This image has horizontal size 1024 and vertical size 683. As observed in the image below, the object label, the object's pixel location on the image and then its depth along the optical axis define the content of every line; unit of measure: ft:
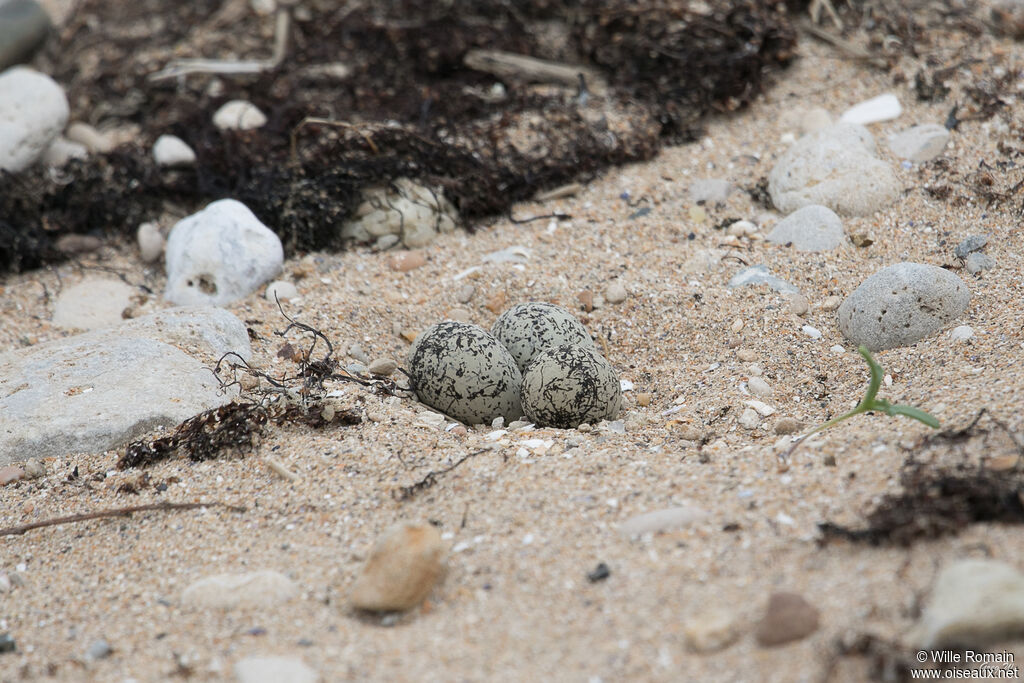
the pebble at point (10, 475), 21.11
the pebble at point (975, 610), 12.41
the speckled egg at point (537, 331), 24.02
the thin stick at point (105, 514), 19.08
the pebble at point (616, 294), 26.96
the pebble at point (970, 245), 25.41
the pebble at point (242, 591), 16.19
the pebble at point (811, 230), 27.43
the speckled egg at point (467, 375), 22.97
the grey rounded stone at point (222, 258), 28.78
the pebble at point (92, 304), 29.81
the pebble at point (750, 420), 21.27
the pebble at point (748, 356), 24.09
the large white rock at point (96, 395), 21.76
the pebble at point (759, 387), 22.75
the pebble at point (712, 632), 13.58
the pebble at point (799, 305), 25.23
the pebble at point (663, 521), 16.37
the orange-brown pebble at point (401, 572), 15.24
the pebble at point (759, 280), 26.14
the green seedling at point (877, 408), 17.12
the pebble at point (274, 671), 14.01
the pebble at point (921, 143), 29.99
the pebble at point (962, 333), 22.04
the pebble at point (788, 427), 20.48
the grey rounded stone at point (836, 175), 28.50
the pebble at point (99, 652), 15.43
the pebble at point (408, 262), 29.71
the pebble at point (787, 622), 13.35
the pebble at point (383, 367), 25.22
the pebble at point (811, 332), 24.38
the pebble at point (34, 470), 21.18
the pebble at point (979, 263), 24.57
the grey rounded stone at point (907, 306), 22.80
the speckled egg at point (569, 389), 22.12
